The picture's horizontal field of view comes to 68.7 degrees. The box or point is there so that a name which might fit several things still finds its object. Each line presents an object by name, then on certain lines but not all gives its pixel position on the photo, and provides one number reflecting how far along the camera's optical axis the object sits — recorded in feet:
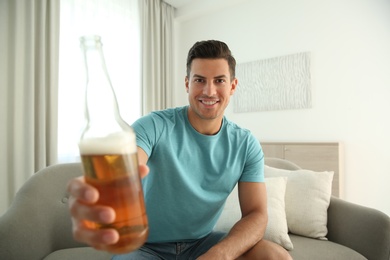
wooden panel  10.21
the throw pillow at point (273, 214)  5.25
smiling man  3.88
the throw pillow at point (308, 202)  5.65
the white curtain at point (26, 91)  8.23
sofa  4.60
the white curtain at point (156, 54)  13.00
